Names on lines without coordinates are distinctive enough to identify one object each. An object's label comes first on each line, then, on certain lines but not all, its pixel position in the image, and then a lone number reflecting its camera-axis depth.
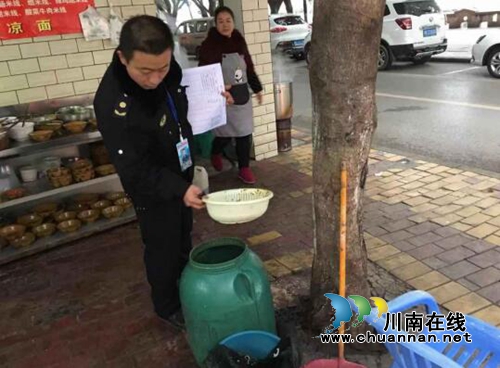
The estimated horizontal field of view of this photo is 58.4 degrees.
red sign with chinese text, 3.95
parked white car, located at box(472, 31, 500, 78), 9.73
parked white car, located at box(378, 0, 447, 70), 11.97
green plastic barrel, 2.19
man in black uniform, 2.07
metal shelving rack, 3.87
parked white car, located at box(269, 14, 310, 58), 16.27
